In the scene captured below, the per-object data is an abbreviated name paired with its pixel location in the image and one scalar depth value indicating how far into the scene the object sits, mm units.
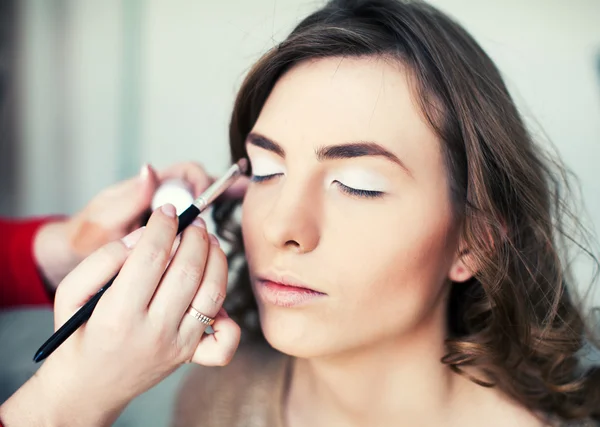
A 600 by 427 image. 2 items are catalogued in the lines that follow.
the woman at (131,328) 648
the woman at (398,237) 772
